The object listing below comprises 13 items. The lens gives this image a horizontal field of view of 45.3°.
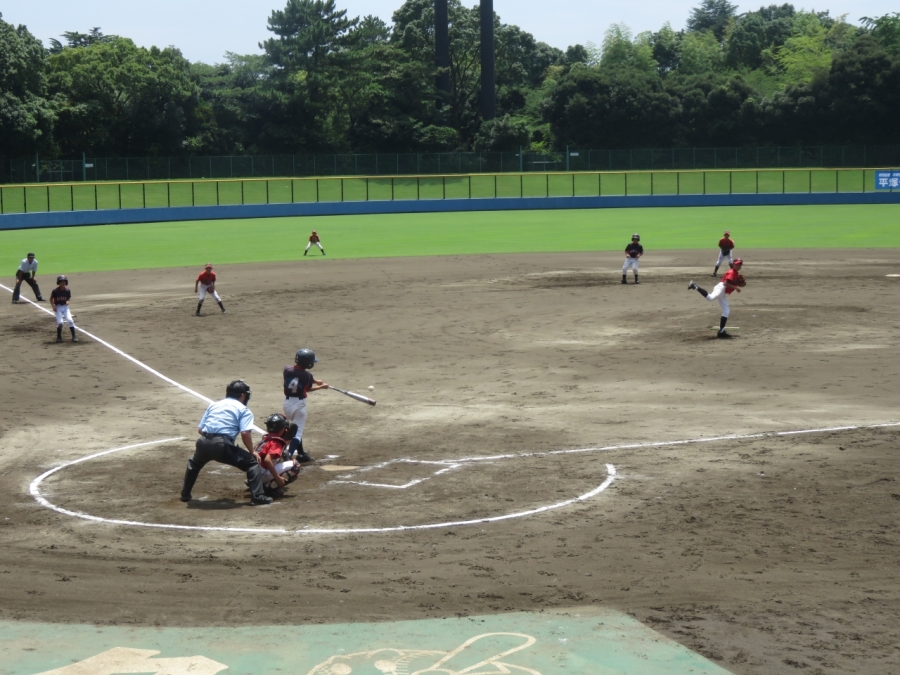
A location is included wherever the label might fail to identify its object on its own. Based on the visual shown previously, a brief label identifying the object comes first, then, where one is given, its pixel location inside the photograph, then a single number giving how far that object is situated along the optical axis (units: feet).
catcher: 43.52
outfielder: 150.61
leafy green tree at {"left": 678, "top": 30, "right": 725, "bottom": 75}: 462.19
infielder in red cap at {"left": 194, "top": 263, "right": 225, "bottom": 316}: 96.58
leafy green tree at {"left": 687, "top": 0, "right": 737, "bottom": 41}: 636.07
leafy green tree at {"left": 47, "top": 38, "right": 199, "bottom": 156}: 306.14
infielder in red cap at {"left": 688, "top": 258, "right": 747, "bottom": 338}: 81.00
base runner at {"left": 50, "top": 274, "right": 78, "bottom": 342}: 82.94
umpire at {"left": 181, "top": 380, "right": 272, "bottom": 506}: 41.93
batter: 48.52
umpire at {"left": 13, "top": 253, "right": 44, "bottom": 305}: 105.81
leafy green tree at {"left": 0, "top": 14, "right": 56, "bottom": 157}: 272.72
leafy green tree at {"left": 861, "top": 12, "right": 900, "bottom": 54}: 410.93
